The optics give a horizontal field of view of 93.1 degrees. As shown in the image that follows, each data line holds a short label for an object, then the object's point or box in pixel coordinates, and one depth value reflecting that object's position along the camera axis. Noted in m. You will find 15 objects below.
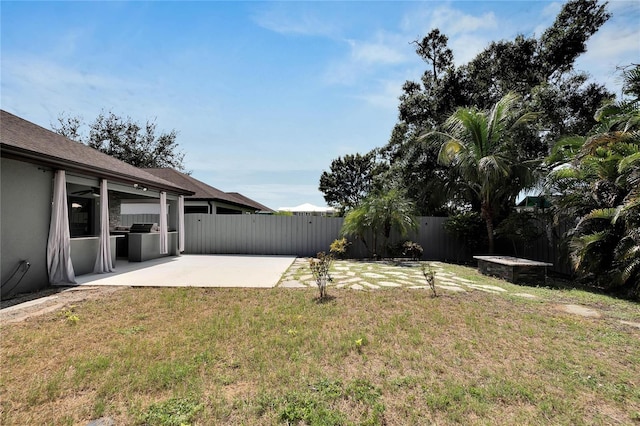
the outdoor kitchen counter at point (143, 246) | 9.53
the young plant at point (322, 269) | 5.21
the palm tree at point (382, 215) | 10.23
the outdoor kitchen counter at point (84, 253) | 6.97
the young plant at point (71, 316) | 3.94
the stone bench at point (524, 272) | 6.89
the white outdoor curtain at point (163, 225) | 10.03
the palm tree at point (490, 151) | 9.28
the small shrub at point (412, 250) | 10.82
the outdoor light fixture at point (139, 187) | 8.77
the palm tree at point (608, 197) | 5.64
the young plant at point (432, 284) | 5.31
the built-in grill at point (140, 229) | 10.29
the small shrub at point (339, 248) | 10.96
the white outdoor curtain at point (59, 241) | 6.05
